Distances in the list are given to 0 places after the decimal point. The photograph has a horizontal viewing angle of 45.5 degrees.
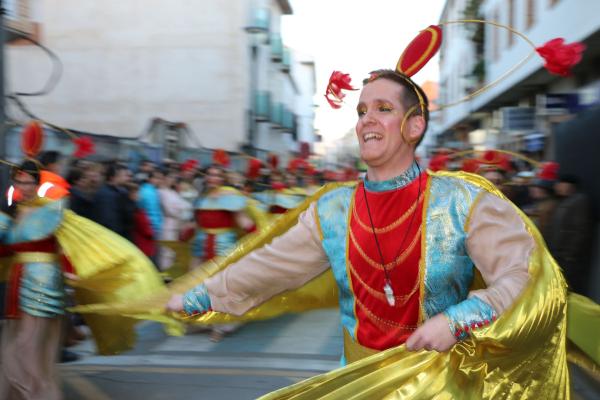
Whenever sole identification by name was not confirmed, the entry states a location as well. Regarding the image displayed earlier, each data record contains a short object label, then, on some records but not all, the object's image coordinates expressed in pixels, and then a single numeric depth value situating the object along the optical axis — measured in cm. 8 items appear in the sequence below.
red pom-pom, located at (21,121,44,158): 489
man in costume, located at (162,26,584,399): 200
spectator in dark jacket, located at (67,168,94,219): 736
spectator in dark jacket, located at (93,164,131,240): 766
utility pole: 603
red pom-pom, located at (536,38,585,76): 277
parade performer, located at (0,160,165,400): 449
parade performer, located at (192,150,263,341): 748
